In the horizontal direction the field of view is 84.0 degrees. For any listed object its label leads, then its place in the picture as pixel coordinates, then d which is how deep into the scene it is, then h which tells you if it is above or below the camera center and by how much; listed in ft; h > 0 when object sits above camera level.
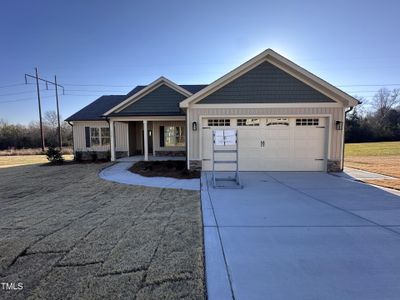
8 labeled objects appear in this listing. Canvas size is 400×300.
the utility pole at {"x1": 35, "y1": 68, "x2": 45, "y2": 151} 89.71 +16.70
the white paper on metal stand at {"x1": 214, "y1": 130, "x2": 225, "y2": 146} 28.10 -0.46
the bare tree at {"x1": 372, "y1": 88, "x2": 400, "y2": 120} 185.88 +27.81
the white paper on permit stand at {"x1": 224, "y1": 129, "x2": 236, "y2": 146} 28.30 -0.47
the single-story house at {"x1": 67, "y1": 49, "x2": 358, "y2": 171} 34.22 +2.68
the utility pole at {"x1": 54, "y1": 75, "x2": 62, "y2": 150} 93.98 +11.58
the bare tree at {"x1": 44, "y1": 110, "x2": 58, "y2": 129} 162.81 +11.66
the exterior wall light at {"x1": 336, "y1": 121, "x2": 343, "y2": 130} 34.05 +1.16
